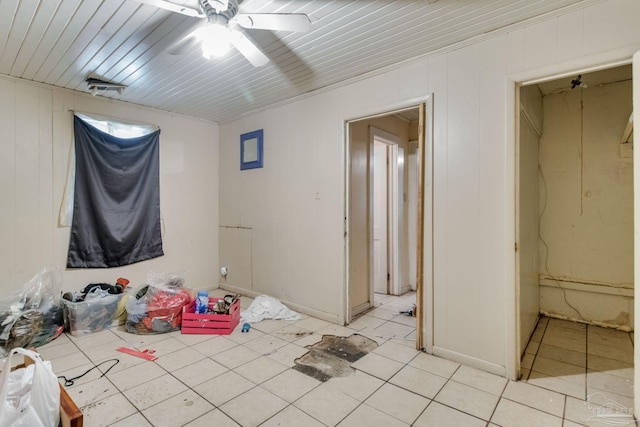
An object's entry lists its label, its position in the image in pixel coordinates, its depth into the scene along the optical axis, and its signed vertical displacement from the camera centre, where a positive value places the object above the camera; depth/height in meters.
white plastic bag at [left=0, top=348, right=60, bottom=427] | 1.36 -0.83
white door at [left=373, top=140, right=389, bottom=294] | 4.55 -0.09
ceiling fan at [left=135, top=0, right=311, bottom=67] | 1.70 +1.08
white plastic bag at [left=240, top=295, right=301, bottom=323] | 3.43 -1.11
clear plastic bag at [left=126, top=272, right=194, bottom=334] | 3.03 -0.91
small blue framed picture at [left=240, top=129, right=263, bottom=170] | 4.07 +0.86
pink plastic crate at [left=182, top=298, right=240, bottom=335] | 3.05 -1.07
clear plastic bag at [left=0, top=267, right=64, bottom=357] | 2.61 -0.88
